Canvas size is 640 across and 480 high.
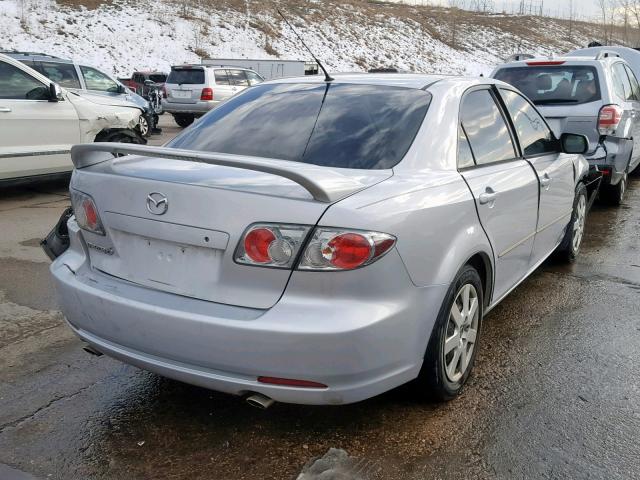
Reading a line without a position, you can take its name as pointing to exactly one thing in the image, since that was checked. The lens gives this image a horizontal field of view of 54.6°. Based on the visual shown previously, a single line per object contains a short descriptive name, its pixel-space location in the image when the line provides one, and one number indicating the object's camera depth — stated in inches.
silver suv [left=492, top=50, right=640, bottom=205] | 269.9
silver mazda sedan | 90.7
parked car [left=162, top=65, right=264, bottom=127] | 716.0
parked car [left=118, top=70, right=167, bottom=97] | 914.7
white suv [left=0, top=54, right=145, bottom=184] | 286.2
